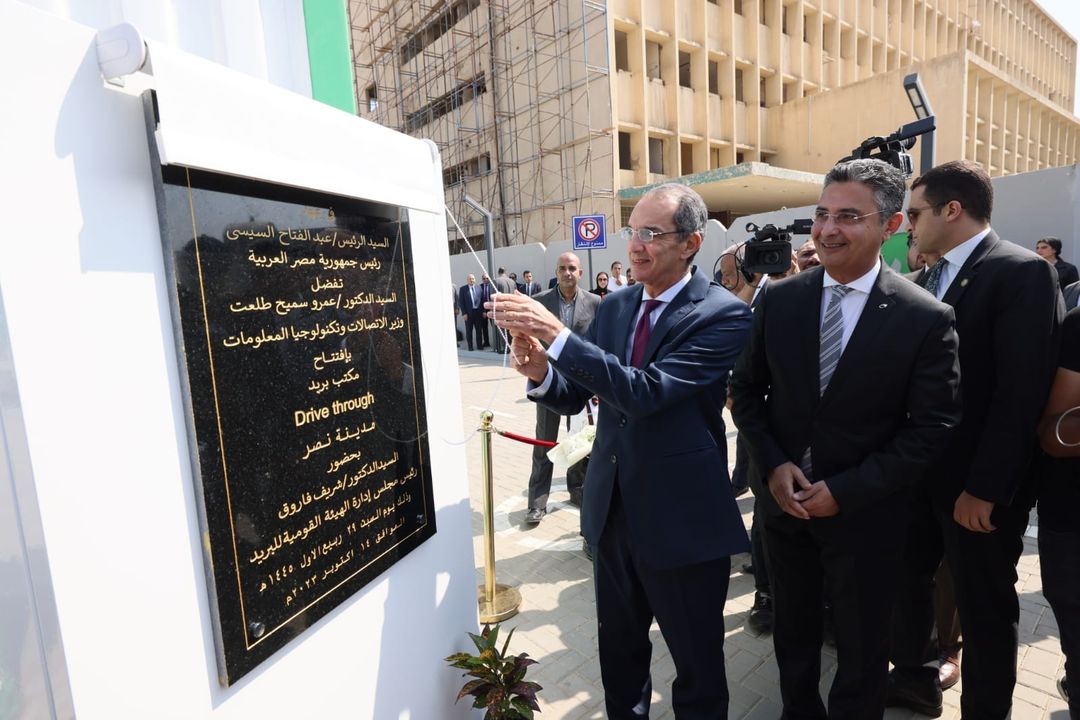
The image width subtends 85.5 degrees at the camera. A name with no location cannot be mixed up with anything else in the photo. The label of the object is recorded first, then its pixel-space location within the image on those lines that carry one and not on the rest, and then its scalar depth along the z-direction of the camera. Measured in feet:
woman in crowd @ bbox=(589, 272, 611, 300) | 36.07
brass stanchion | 10.46
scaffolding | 63.31
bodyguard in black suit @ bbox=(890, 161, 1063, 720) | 6.62
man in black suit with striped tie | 6.37
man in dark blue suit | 6.39
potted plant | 6.86
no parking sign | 33.68
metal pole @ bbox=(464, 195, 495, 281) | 42.73
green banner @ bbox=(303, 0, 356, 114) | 6.91
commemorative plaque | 4.29
